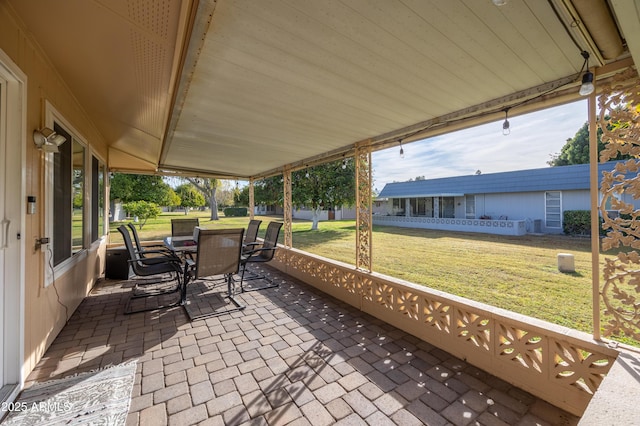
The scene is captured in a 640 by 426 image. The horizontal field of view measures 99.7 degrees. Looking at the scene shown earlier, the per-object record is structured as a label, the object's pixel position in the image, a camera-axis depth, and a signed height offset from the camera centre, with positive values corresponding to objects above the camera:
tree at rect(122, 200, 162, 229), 12.27 +0.27
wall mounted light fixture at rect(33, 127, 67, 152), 2.27 +0.66
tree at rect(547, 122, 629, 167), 17.89 +4.35
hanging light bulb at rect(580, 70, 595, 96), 1.67 +0.79
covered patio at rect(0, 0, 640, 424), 1.50 +0.71
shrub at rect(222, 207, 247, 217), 29.26 +0.35
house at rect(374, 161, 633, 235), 11.47 +0.66
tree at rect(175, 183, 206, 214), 23.09 +1.78
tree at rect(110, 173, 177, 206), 14.86 +1.53
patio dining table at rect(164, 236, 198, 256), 4.24 -0.54
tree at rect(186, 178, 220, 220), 20.75 +1.96
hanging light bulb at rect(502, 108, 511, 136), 2.37 +0.76
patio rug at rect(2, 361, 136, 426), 1.80 -1.35
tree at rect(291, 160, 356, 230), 13.20 +1.42
